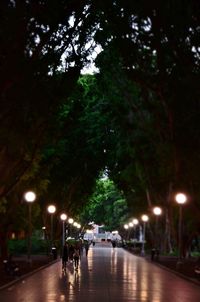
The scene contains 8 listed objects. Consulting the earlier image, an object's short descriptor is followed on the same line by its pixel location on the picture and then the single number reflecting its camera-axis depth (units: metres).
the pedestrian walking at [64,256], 42.37
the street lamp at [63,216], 71.00
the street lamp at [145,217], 74.25
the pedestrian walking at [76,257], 43.18
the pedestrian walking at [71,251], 52.72
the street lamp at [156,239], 75.25
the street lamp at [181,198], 44.41
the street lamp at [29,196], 44.51
